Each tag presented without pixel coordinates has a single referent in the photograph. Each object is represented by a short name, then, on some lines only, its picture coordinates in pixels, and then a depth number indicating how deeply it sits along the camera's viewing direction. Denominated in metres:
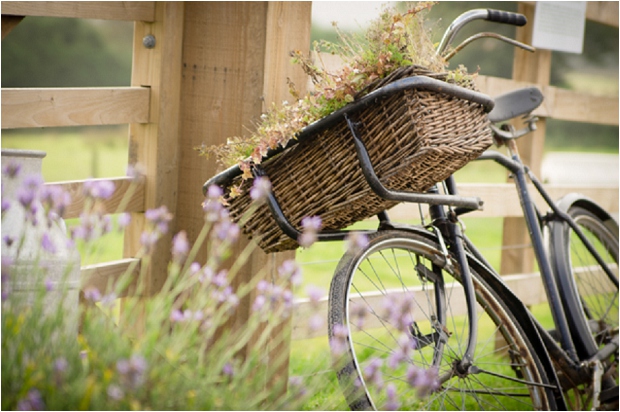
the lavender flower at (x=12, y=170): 5.36
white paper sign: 7.27
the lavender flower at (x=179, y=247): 5.36
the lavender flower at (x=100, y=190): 5.37
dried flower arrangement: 5.69
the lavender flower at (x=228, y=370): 5.29
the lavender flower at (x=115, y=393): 5.13
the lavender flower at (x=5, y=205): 5.37
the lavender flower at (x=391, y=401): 5.26
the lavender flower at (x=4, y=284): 5.24
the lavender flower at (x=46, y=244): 5.31
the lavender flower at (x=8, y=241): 5.31
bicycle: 5.69
